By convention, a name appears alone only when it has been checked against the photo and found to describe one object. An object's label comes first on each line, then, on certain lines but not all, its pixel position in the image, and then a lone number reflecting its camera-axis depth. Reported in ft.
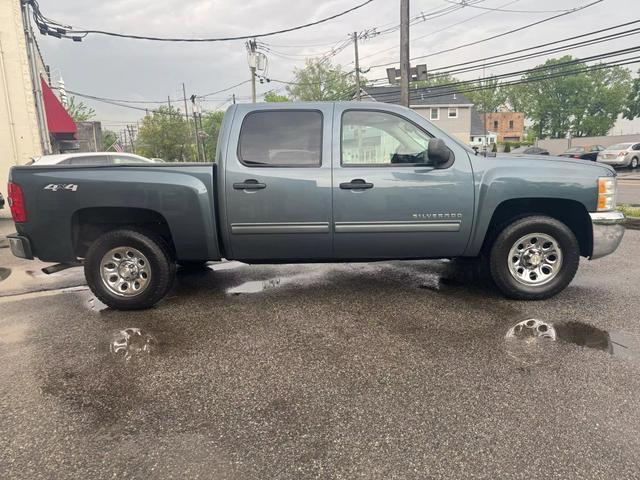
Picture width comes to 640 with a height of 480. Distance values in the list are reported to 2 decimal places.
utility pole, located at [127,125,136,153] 286.89
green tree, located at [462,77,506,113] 250.78
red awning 54.29
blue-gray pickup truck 13.04
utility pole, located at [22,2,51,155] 39.73
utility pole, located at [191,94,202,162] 112.14
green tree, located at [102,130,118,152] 250.62
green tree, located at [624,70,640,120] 194.39
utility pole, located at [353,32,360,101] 104.53
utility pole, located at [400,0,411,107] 45.85
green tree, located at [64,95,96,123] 144.85
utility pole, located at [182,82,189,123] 160.91
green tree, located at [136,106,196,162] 137.80
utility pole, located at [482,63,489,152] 248.81
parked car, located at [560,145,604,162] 89.40
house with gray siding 139.95
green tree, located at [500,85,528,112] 234.85
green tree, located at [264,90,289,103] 219.71
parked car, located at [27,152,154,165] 32.60
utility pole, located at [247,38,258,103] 72.90
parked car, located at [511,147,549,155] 98.69
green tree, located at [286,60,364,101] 181.77
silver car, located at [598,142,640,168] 77.41
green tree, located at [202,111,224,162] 259.47
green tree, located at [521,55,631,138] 202.90
